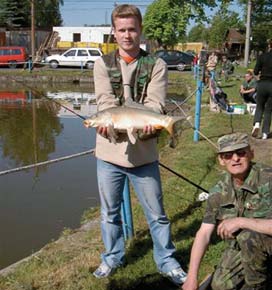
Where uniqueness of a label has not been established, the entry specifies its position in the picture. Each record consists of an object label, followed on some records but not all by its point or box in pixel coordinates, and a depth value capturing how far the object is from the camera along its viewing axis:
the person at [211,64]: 17.27
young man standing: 3.59
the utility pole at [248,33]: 34.07
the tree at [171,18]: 50.88
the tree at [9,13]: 56.75
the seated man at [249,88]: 14.17
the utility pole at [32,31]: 38.69
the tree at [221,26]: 70.50
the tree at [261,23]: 43.96
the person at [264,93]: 9.24
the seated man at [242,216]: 3.28
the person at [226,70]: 25.98
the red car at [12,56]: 34.84
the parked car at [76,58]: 34.44
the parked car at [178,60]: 34.25
